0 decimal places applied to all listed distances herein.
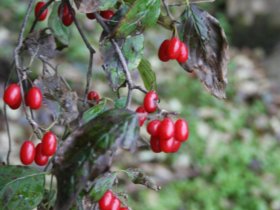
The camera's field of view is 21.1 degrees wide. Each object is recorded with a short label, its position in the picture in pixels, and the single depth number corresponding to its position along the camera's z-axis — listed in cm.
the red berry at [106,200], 37
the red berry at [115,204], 38
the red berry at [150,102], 35
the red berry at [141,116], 33
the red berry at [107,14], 42
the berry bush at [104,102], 32
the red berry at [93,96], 43
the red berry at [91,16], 41
